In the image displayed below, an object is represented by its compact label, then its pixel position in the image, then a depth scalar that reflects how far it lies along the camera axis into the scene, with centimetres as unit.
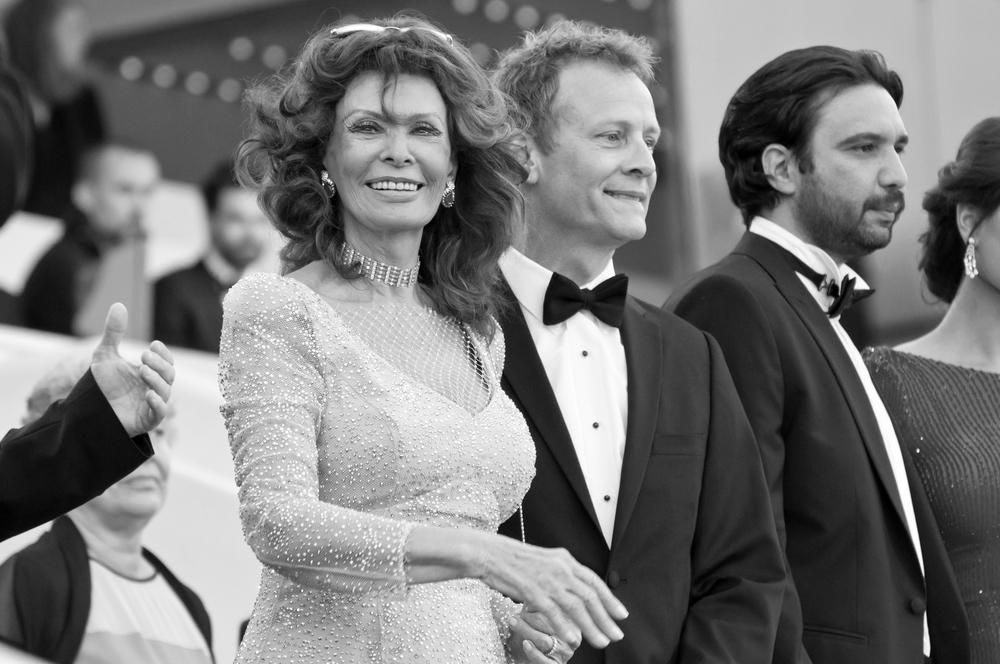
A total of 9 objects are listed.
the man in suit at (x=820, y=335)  658
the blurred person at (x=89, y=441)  518
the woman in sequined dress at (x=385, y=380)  466
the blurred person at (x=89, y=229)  1350
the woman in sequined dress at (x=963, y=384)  734
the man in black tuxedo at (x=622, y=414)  584
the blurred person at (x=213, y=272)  1430
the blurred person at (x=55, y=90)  1395
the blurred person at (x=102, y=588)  732
